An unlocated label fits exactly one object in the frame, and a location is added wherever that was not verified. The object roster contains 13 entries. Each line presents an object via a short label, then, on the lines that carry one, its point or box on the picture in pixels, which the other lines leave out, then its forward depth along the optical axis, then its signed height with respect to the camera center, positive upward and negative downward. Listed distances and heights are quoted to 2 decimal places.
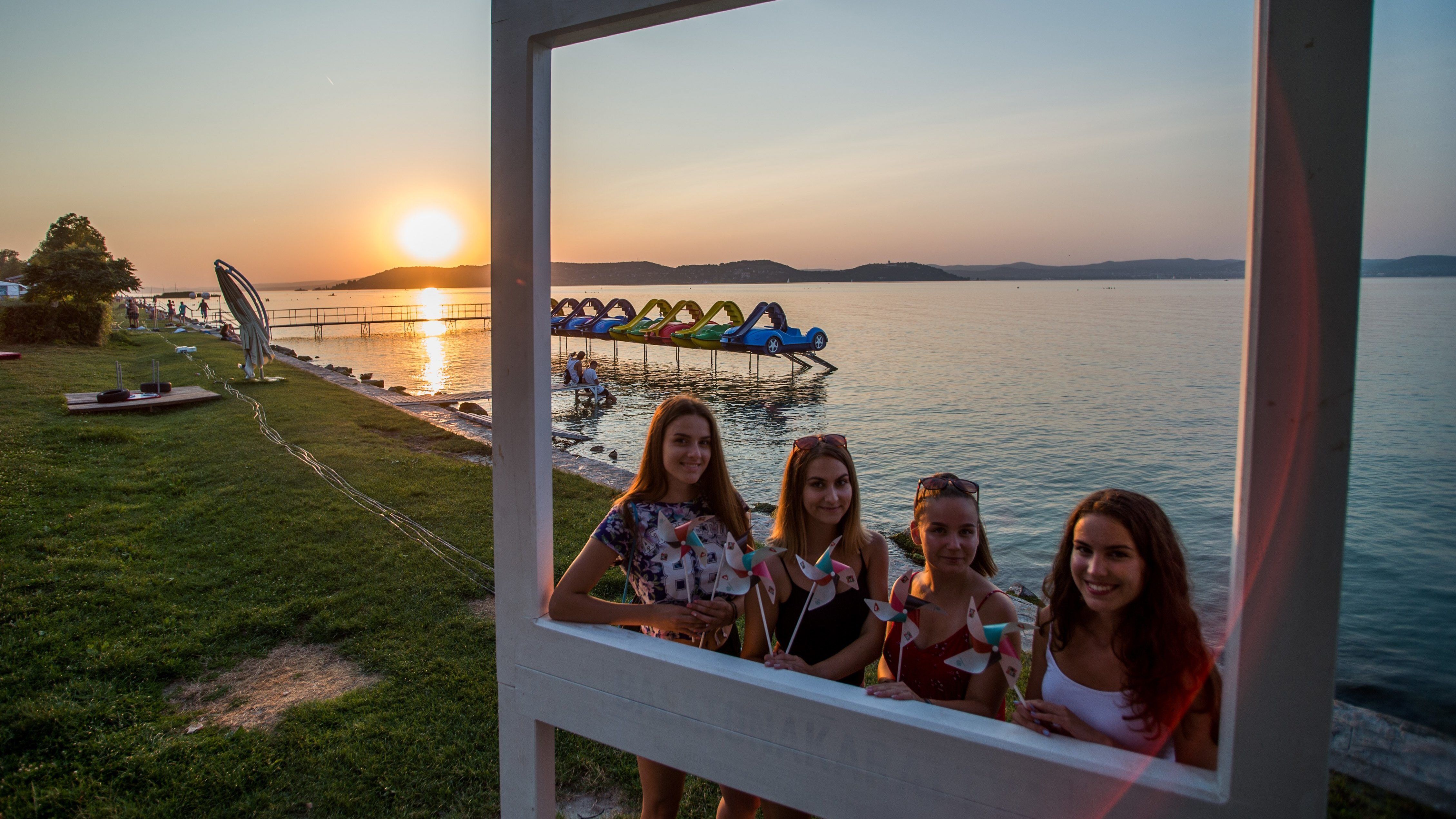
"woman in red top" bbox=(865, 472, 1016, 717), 2.05 -0.68
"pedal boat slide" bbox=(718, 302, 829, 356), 26.88 +0.34
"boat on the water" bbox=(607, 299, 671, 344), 31.41 +0.80
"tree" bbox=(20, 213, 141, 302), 22.73 +1.97
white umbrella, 15.23 +0.57
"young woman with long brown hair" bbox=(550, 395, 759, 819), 2.21 -0.59
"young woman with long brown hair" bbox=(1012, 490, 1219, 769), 1.63 -0.68
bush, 21.16 +0.49
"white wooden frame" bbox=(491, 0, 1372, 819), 1.11 -0.41
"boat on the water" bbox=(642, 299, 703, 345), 29.78 +0.82
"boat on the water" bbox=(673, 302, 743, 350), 28.11 +0.54
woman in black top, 2.19 -0.66
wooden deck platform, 11.09 -0.93
